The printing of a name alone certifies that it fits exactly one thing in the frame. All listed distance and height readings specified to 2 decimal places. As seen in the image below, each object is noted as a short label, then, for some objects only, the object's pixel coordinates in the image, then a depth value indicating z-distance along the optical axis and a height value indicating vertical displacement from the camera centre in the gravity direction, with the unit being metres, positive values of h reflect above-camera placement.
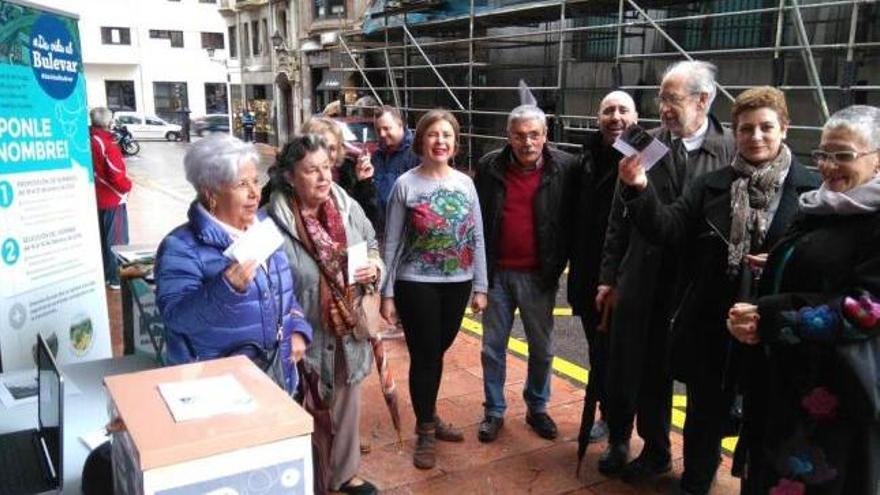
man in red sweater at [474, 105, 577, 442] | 3.29 -0.54
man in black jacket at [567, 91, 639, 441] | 3.15 -0.50
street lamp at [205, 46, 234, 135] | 34.06 +3.36
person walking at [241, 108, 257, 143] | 28.17 -0.27
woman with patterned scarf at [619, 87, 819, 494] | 2.45 -0.44
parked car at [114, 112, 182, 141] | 30.81 -0.43
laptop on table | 2.02 -1.10
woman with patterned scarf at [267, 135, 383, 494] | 2.64 -0.66
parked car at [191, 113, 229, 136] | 32.06 -0.31
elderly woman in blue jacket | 2.08 -0.48
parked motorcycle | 22.81 -0.80
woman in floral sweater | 3.17 -0.64
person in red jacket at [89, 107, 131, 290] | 6.62 -0.68
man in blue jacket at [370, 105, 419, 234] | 4.36 -0.25
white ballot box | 1.38 -0.67
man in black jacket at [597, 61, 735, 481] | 2.79 -0.69
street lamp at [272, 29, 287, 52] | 26.48 +2.96
